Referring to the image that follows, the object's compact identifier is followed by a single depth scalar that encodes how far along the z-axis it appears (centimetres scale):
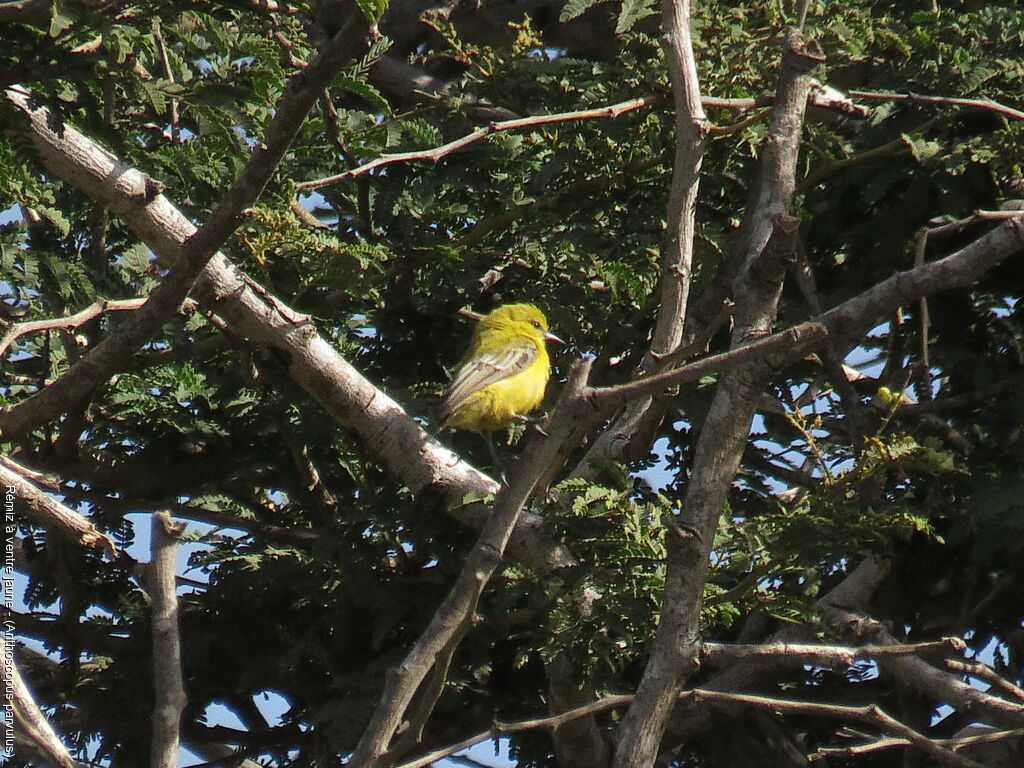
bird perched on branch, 1269
